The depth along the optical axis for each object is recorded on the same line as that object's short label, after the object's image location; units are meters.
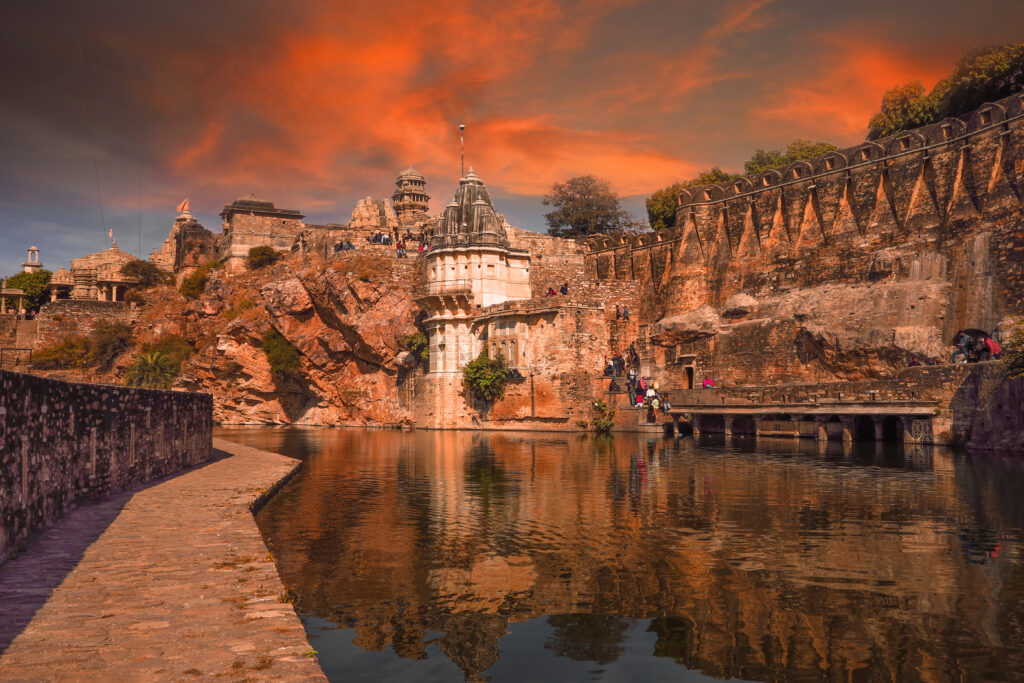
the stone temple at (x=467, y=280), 46.47
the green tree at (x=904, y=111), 46.38
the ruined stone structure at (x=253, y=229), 64.25
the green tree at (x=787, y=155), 56.34
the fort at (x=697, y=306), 32.56
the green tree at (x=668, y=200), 59.31
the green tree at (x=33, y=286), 79.50
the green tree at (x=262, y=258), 62.81
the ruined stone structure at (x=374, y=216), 68.50
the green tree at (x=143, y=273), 71.69
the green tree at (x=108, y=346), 60.56
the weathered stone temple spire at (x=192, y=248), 68.62
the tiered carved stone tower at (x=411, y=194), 92.31
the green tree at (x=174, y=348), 57.62
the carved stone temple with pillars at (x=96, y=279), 72.50
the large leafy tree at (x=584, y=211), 67.62
